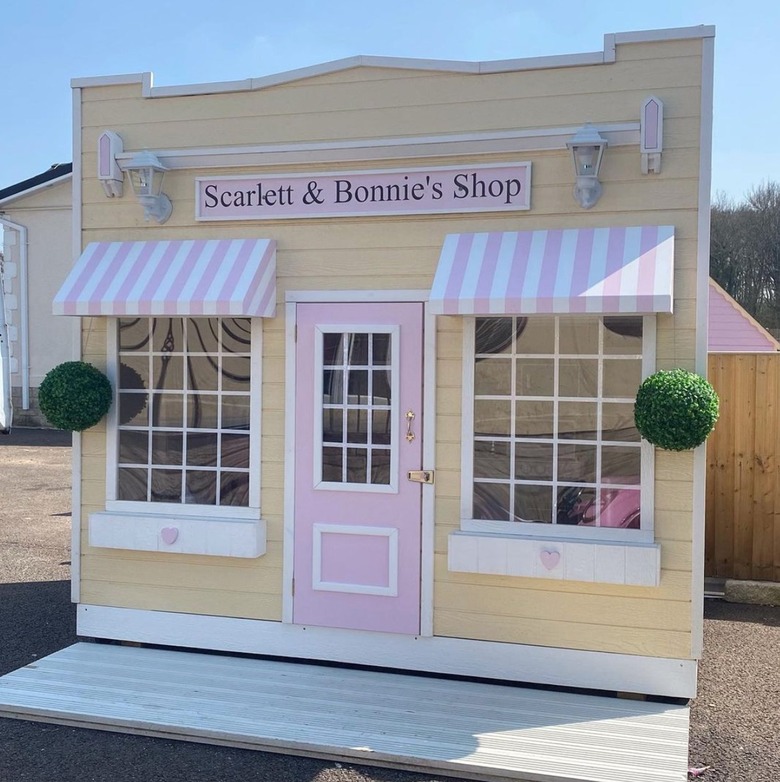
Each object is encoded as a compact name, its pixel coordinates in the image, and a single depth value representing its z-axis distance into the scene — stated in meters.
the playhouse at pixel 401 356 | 4.50
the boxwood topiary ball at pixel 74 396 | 5.10
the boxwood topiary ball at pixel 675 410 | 4.18
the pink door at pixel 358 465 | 4.87
